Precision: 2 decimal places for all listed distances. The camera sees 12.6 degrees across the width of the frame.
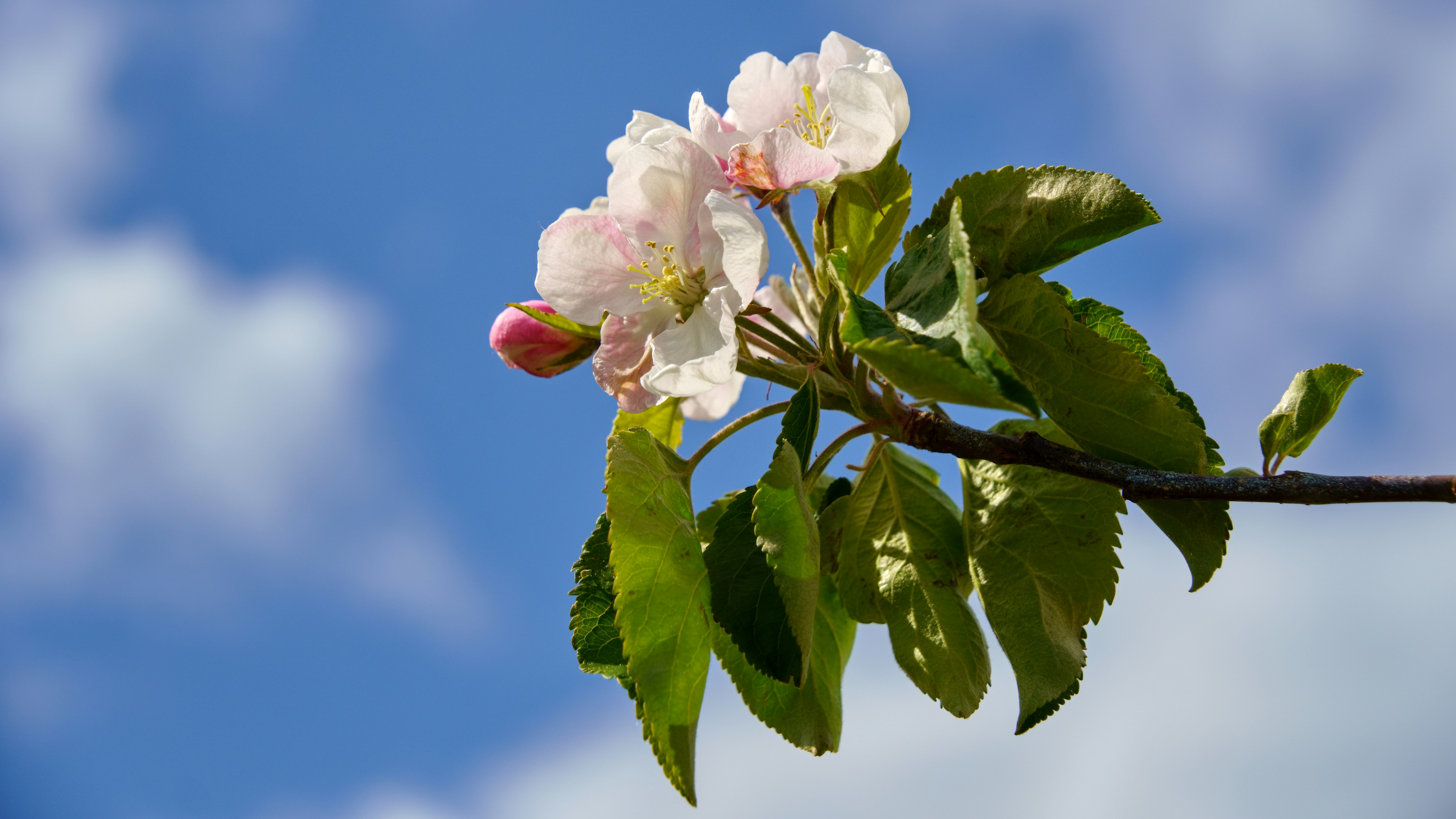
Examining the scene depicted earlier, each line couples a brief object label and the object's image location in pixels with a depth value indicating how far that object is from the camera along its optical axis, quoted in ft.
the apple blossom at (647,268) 3.91
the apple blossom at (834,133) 3.89
